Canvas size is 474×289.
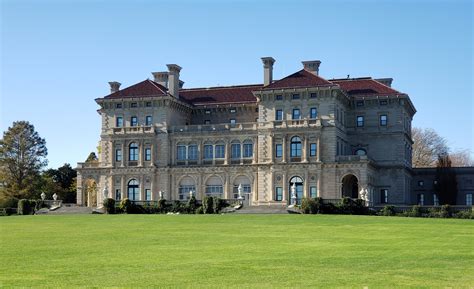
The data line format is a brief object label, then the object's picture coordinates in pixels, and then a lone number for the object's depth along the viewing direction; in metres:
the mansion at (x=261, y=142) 74.56
